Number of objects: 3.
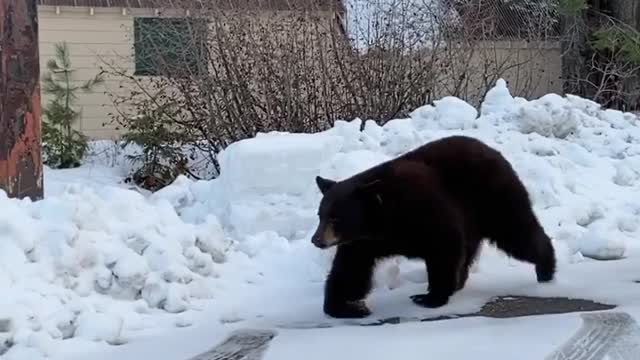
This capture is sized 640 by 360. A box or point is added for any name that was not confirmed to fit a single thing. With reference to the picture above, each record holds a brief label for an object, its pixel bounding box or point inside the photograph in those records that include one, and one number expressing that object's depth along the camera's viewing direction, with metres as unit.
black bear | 5.11
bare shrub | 11.11
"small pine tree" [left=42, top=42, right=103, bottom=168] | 11.53
